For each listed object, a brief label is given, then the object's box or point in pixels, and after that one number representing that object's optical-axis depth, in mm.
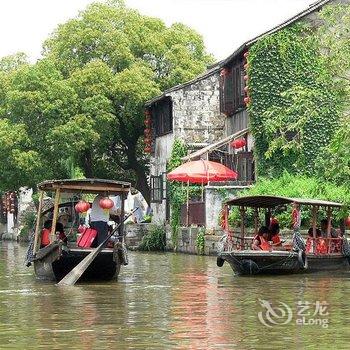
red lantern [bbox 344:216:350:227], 30531
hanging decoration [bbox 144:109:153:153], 50281
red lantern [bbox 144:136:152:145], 50344
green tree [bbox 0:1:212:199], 50156
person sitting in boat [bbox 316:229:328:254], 28164
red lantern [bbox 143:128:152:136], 50303
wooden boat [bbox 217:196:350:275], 26109
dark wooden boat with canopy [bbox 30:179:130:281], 24188
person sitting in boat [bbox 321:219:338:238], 29016
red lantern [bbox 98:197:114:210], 24641
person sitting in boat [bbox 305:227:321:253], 27922
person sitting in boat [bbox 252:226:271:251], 27109
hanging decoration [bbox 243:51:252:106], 39062
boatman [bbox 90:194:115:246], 24953
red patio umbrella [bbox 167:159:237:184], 38156
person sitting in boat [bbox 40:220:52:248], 25953
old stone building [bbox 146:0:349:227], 40562
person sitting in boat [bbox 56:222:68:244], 25408
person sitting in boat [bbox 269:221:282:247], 27831
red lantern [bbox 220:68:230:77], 43597
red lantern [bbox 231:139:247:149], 40625
